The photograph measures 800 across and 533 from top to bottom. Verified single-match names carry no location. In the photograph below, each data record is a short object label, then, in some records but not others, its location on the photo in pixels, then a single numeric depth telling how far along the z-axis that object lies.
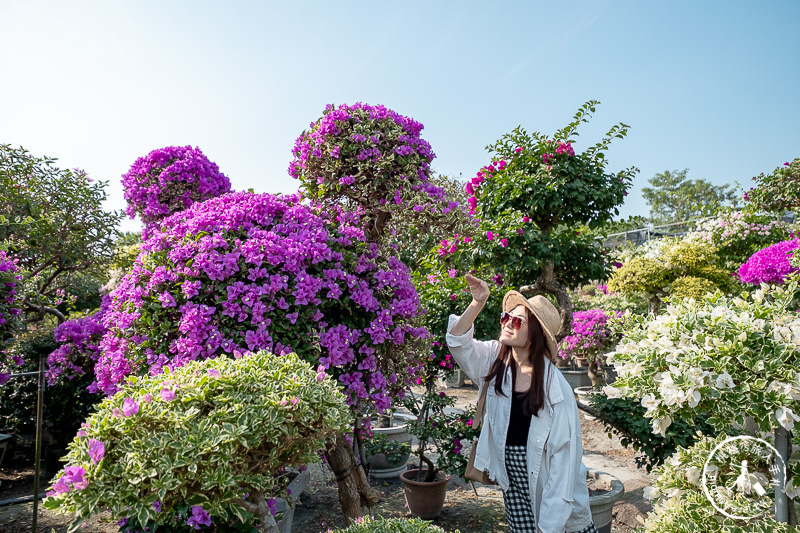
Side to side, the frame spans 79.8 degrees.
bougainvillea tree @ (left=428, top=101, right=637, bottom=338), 4.47
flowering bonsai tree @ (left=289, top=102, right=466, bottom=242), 3.04
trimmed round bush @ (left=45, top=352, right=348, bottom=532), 1.37
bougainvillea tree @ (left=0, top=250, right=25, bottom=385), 3.66
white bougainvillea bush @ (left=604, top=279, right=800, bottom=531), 1.52
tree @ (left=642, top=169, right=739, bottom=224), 38.91
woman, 2.50
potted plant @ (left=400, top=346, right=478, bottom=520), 4.21
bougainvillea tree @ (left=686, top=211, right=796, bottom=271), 9.52
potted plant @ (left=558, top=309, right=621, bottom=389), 8.20
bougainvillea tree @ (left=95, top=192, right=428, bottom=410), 2.34
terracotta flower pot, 4.22
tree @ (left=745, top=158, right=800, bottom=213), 9.77
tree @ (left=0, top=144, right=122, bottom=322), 5.00
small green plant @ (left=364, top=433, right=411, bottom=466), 5.00
